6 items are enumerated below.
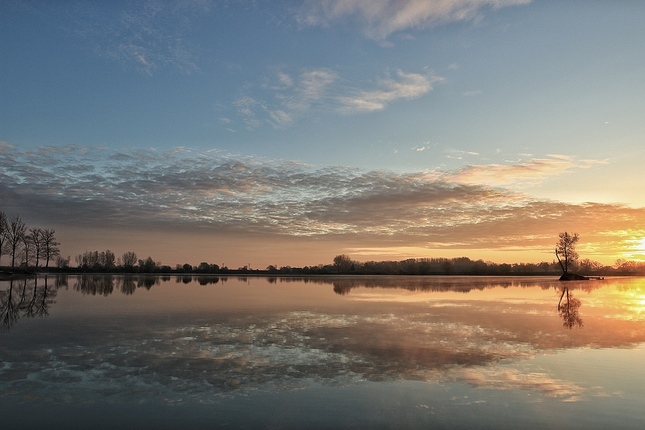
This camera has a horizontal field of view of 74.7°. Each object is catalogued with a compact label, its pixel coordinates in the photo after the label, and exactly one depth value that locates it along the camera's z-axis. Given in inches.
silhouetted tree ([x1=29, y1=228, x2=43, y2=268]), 3641.7
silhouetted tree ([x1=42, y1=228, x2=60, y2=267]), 3786.9
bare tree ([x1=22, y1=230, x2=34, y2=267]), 3385.8
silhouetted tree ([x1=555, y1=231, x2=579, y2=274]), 3314.5
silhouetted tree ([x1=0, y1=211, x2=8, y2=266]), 2807.6
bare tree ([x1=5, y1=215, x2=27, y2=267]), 3173.5
